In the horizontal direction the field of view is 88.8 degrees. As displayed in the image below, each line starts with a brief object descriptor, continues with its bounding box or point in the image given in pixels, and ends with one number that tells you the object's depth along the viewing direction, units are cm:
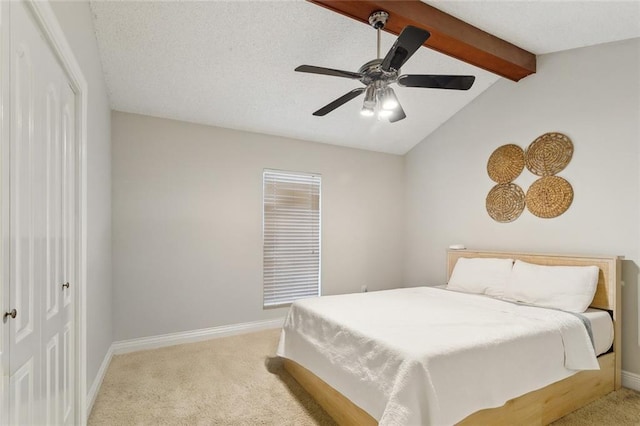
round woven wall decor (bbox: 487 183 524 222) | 344
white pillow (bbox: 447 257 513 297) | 313
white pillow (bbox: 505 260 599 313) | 255
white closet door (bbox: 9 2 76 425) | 118
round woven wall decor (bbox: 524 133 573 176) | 307
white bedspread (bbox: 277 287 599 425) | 158
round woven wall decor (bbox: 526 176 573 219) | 306
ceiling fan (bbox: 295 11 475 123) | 197
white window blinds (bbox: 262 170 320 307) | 404
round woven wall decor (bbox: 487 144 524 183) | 344
